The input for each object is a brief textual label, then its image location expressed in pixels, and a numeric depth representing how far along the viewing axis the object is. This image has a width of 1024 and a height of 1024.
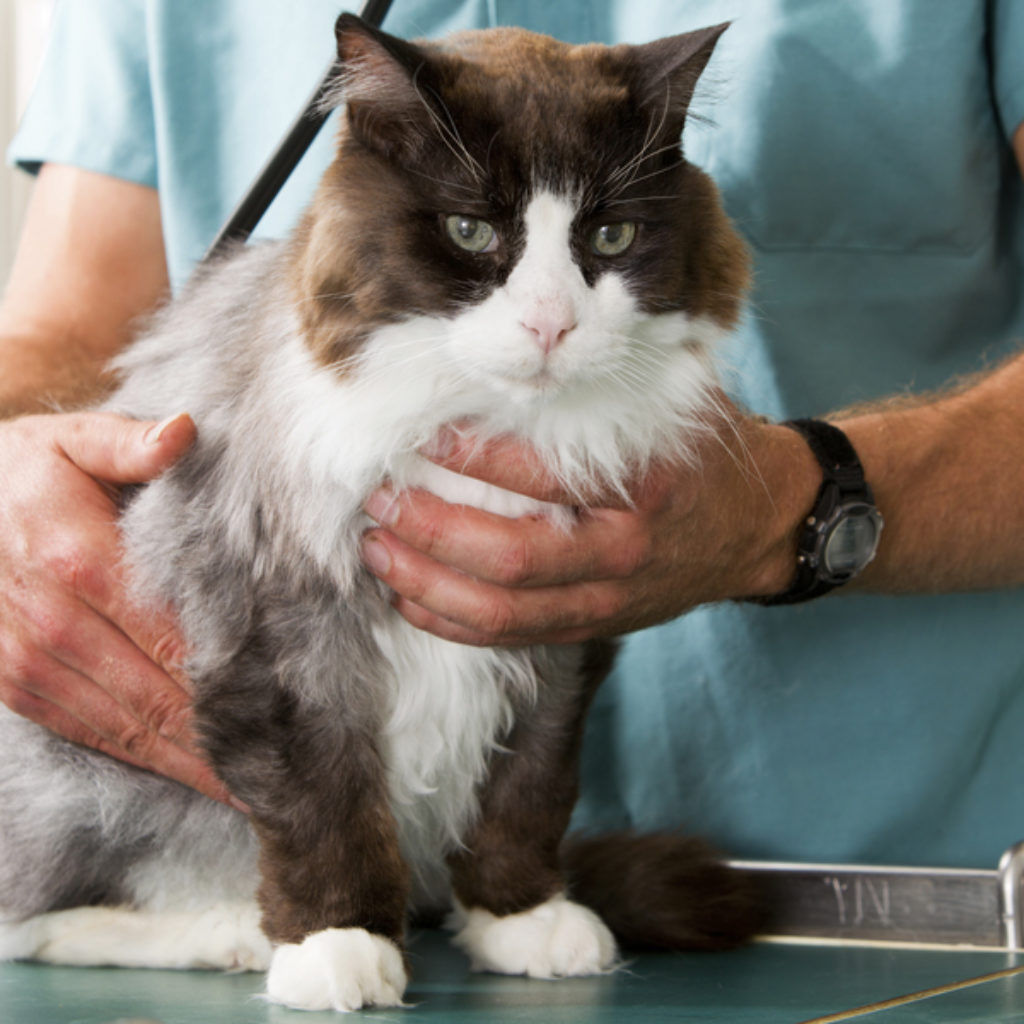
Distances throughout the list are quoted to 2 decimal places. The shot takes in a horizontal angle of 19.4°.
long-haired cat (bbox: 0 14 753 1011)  0.90
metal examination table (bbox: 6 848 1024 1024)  0.88
